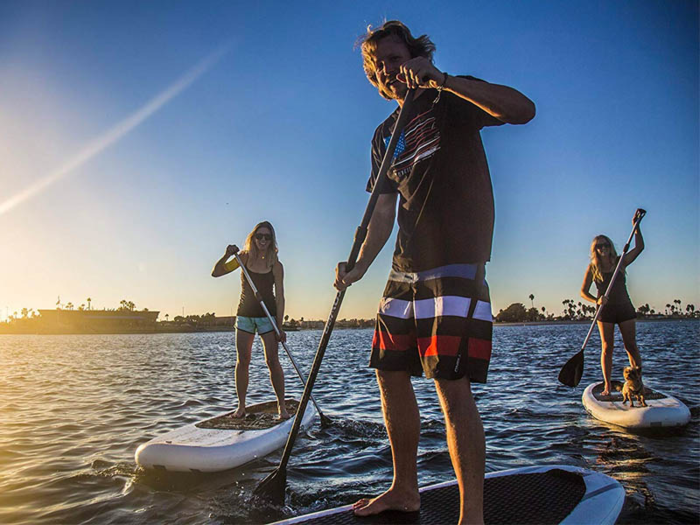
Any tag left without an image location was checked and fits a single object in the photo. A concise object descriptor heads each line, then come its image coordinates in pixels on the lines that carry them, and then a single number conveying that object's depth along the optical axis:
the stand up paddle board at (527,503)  2.62
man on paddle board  2.35
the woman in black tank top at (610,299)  7.15
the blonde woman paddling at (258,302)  6.32
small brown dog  6.60
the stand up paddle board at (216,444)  4.64
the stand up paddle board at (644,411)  6.12
